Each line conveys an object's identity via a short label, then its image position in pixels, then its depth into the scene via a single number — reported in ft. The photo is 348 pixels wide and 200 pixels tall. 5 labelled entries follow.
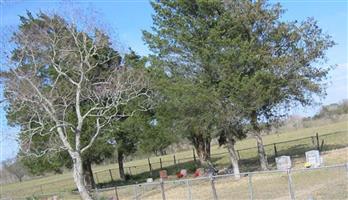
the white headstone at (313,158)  91.20
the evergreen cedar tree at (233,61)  98.48
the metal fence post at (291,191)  53.98
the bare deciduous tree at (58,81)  90.84
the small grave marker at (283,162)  98.10
